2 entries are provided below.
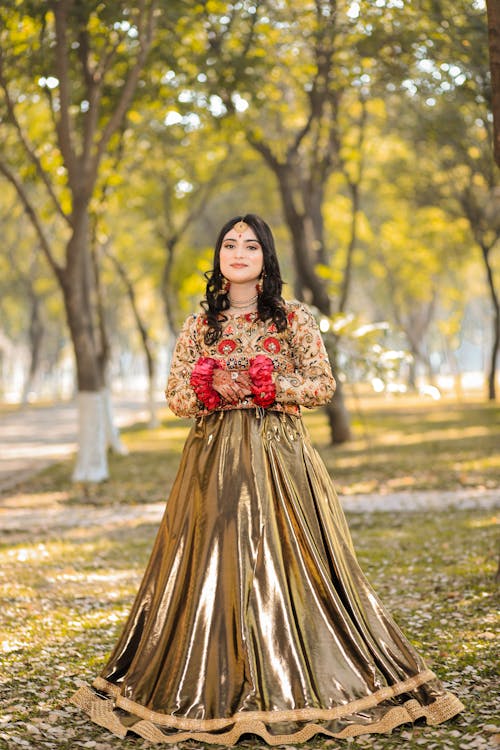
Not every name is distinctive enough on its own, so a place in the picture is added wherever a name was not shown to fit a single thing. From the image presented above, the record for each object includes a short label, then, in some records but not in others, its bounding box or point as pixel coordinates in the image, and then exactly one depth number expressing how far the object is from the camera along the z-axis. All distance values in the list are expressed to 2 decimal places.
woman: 4.11
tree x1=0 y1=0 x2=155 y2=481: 12.27
